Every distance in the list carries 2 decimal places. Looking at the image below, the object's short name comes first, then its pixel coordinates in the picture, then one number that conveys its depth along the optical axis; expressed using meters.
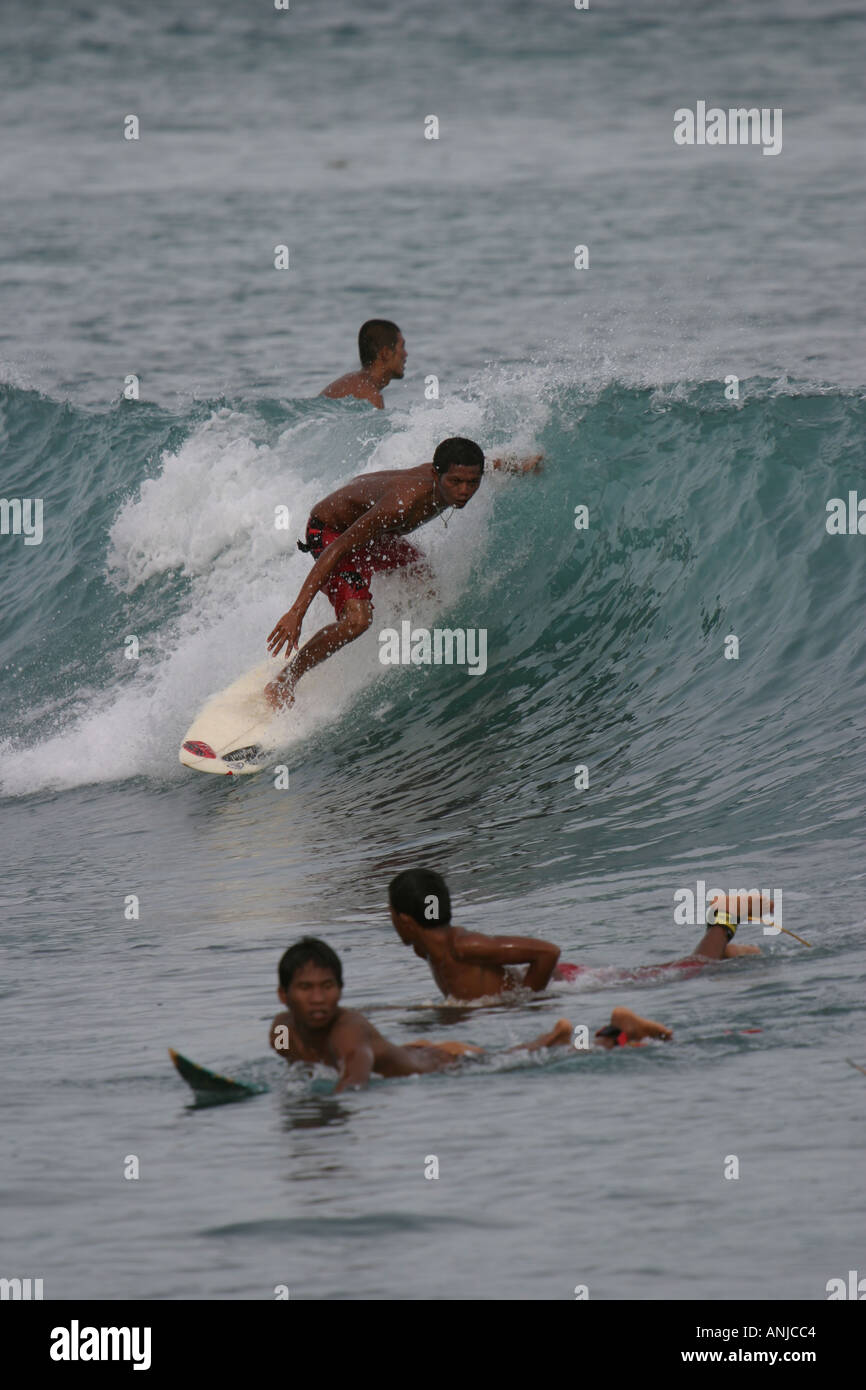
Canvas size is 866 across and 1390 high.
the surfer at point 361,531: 19.27
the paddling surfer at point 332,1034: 11.52
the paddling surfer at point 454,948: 12.93
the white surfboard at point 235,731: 22.39
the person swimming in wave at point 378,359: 22.70
